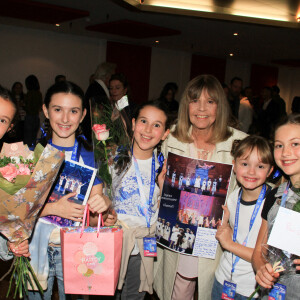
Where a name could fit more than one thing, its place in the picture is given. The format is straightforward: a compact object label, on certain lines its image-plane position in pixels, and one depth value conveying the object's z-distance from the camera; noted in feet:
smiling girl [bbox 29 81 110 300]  5.71
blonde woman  7.08
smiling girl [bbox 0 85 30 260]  5.40
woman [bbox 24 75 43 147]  22.40
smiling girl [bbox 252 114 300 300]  4.97
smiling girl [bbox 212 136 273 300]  6.07
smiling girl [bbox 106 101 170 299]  6.61
